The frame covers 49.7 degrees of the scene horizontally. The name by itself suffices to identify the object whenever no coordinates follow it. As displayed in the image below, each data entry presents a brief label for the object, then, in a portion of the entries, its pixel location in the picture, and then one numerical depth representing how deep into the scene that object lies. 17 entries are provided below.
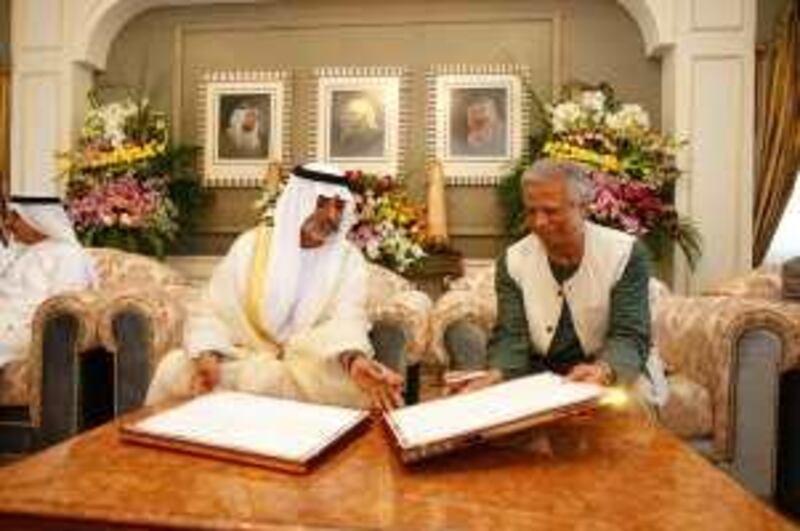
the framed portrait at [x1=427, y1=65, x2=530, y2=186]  5.89
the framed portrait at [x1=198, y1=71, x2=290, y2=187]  6.17
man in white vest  2.52
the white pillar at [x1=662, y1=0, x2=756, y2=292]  5.42
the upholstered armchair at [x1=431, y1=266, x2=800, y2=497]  3.28
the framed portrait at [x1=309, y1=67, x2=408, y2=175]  6.02
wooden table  1.24
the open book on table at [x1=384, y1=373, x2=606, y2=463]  1.47
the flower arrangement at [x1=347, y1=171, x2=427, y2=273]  5.00
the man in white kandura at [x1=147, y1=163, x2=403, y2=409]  2.89
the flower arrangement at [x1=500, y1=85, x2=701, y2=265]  4.91
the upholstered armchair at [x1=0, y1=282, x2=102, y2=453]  3.63
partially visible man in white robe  4.20
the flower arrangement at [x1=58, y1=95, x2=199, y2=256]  5.48
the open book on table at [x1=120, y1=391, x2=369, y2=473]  1.49
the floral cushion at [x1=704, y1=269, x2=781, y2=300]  4.05
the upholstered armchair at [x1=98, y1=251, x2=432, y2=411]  3.42
